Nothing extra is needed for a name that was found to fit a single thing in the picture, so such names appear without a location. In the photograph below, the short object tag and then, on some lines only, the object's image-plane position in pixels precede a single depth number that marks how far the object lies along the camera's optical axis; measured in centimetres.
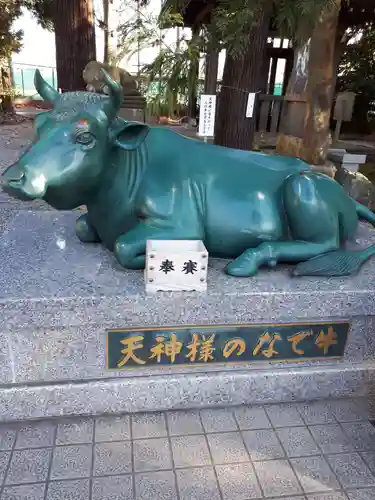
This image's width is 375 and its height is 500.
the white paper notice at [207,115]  443
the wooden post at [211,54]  337
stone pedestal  205
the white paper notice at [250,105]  517
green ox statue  219
